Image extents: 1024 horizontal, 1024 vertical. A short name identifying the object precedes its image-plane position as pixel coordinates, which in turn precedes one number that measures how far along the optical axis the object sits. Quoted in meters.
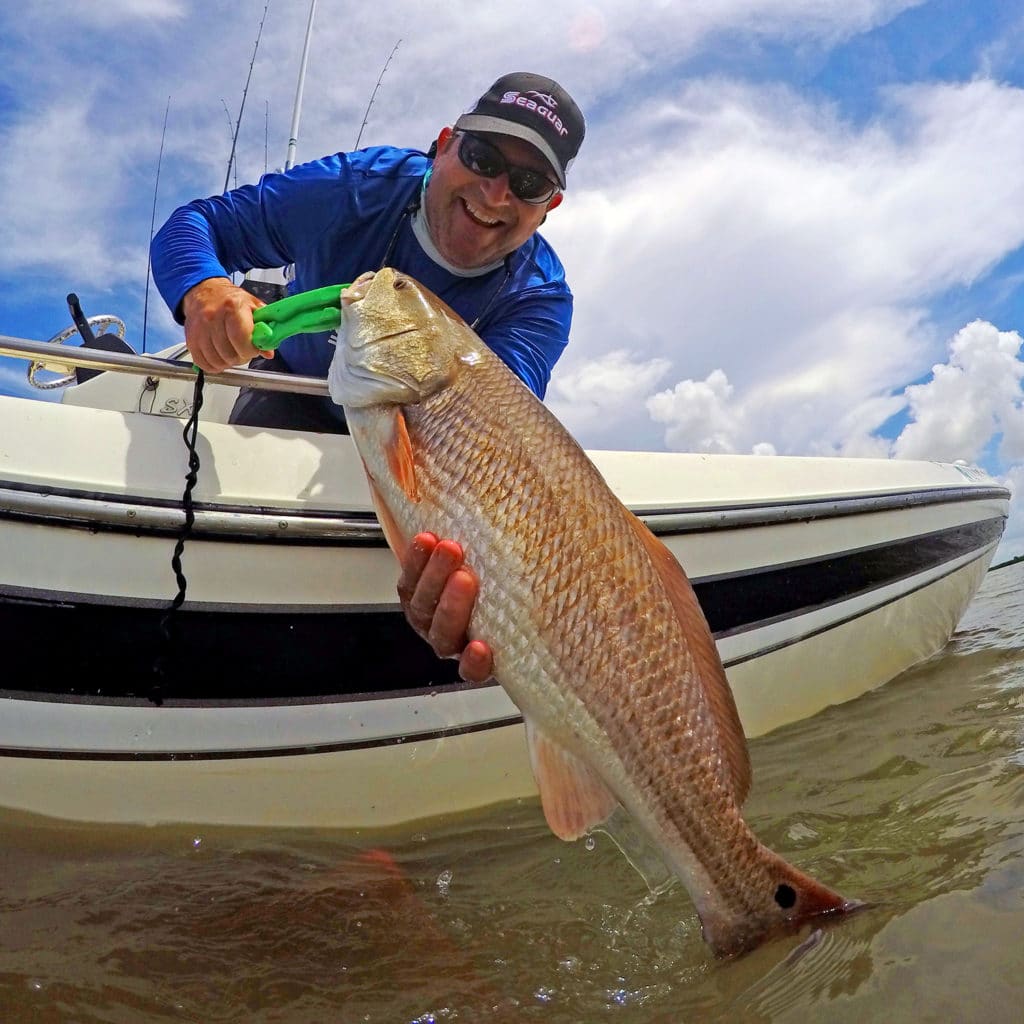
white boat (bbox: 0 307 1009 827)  2.38
